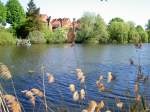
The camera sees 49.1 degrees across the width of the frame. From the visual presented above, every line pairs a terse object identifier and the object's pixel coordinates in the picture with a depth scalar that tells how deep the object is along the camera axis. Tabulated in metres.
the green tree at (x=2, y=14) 31.75
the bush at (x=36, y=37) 31.78
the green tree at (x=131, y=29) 34.57
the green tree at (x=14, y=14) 34.03
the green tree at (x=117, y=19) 41.55
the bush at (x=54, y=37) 32.65
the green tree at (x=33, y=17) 33.51
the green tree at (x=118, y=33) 34.42
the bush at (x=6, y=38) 27.86
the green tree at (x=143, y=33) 37.00
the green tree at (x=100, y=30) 32.89
